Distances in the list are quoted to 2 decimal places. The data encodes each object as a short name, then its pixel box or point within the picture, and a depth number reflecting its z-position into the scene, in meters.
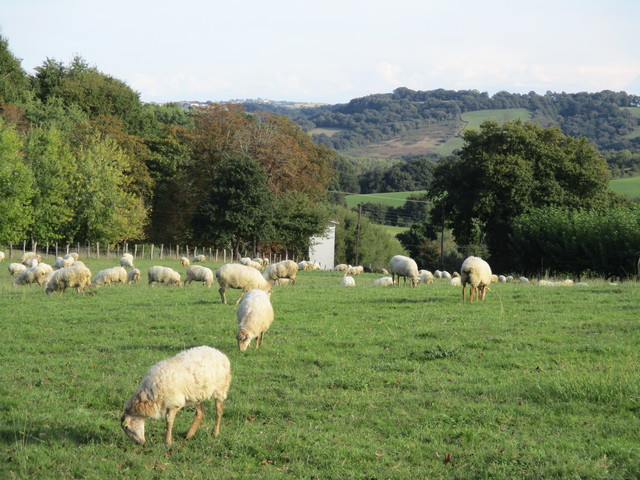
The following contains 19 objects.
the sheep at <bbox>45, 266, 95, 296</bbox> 24.91
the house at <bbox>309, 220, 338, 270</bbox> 77.38
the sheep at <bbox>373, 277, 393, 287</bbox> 32.03
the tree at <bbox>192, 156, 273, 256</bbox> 58.78
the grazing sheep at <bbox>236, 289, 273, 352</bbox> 13.56
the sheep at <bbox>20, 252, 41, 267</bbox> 40.28
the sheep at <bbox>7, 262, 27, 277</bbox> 37.38
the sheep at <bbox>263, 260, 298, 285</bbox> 31.55
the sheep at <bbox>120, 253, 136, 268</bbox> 43.31
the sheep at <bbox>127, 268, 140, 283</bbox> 34.43
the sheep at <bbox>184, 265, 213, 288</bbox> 30.67
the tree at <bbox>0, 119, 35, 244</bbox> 47.50
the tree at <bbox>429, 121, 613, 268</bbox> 53.69
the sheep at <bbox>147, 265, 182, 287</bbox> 32.09
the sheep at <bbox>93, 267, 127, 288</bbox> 29.44
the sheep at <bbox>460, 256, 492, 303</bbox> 20.91
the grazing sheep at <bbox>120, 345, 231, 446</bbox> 8.66
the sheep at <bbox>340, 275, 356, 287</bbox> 31.93
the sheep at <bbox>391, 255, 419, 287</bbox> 29.81
